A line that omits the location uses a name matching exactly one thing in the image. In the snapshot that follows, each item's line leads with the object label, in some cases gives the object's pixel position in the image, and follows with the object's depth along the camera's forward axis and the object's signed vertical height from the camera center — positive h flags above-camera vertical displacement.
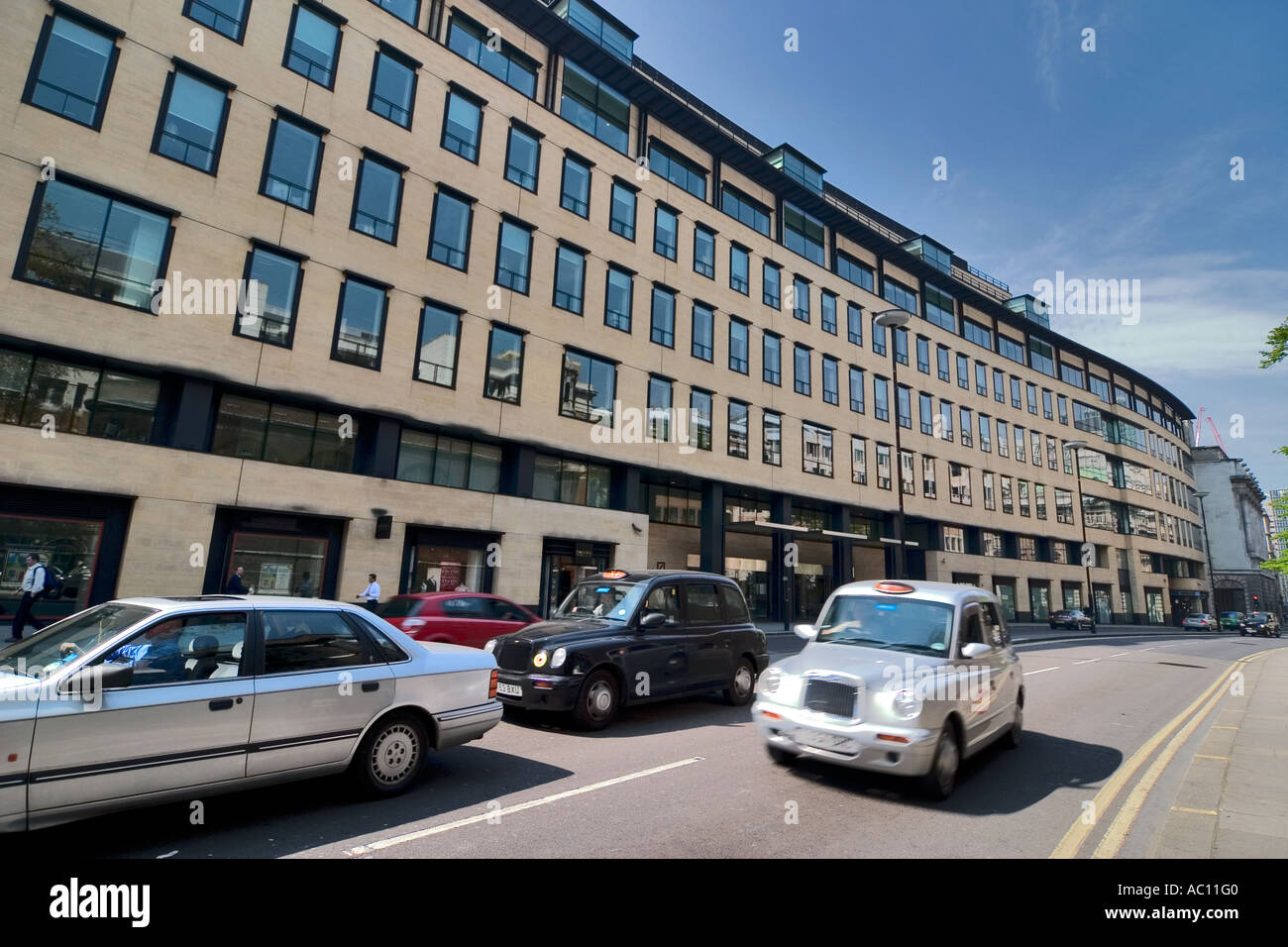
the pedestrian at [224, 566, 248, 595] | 14.62 -0.61
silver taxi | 5.17 -0.87
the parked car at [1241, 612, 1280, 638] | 48.17 -1.67
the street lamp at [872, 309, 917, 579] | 20.39 +8.74
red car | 11.02 -0.88
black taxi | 7.44 -0.94
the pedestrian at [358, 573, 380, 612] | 15.69 -0.74
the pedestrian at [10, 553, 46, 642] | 11.97 -0.80
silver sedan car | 3.60 -0.98
